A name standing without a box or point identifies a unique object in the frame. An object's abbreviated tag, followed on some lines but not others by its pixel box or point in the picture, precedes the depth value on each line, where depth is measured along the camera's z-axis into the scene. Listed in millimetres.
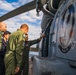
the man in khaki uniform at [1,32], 2545
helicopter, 1676
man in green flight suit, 2408
